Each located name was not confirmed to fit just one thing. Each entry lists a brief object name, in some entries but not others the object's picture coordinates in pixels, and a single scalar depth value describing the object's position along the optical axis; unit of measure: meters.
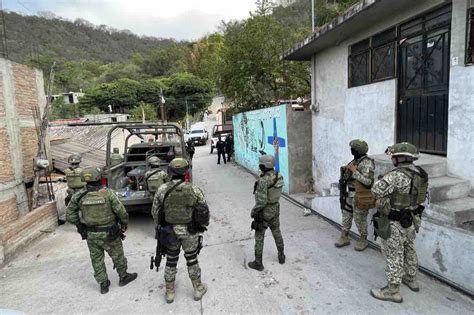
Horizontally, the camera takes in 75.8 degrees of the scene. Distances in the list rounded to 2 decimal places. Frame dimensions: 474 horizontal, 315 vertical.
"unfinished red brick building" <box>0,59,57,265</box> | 5.94
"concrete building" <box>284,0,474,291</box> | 3.63
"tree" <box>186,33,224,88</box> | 51.59
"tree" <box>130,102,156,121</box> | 41.11
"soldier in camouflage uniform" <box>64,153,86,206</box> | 5.90
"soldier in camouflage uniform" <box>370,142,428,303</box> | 3.14
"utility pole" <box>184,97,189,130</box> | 40.19
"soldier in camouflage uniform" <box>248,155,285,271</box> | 3.93
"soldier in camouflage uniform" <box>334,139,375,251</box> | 4.12
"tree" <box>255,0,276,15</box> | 12.73
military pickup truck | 5.93
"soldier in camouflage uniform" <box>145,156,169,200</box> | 5.48
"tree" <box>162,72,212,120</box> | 47.94
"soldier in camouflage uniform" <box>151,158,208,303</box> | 3.36
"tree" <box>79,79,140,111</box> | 46.78
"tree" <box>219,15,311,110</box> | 12.21
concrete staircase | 3.43
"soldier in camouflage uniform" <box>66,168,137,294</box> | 3.62
